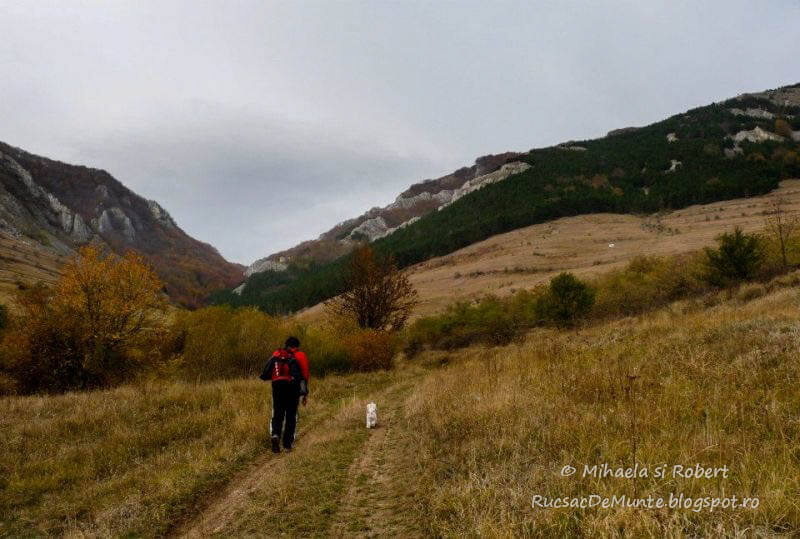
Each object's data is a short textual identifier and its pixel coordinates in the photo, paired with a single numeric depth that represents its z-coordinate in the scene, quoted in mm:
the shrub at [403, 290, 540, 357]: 39312
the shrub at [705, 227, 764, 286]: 29125
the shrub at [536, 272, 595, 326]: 33500
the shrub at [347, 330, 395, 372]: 27453
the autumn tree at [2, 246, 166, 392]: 20969
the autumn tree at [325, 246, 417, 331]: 32031
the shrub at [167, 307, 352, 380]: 22469
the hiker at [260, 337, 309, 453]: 9906
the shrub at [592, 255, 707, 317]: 32625
